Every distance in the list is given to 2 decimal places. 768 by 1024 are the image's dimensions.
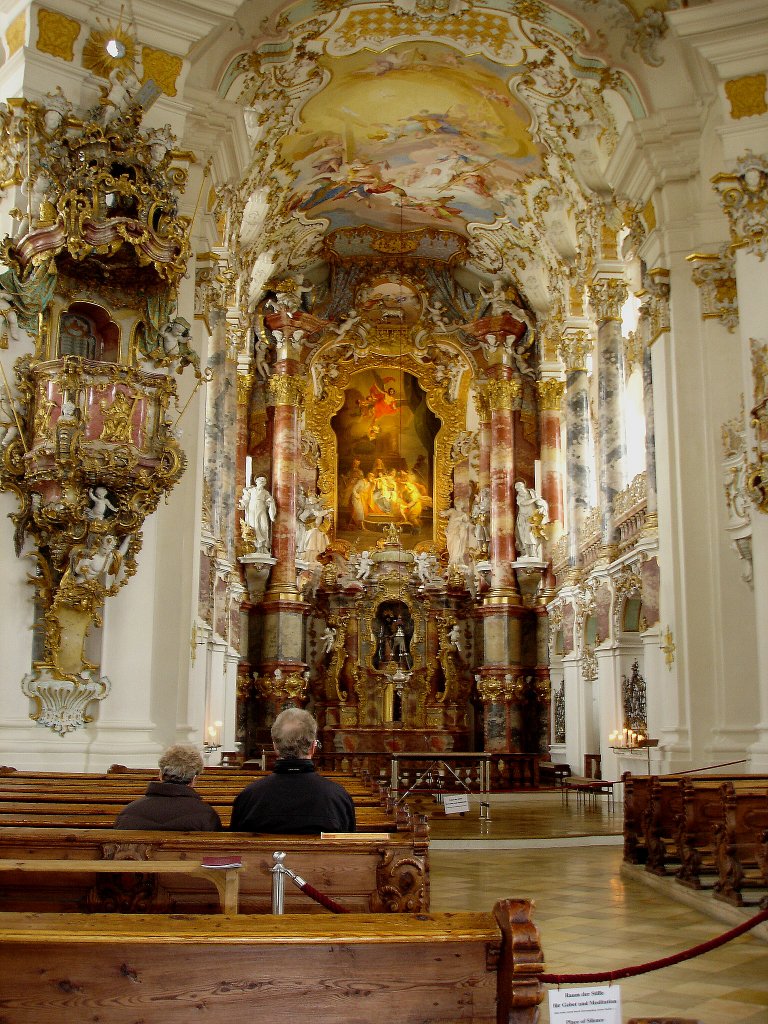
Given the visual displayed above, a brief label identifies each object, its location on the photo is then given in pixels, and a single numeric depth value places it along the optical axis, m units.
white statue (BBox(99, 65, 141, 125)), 9.67
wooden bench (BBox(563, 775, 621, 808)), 15.48
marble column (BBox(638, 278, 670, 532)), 13.50
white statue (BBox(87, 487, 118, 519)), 9.20
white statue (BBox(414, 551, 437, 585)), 23.36
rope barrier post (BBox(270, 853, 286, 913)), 3.56
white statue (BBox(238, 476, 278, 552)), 22.02
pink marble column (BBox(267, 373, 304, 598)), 22.20
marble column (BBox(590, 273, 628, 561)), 17.53
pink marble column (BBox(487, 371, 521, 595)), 22.64
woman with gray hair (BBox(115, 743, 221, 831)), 4.47
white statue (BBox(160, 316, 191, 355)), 9.86
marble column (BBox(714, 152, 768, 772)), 9.91
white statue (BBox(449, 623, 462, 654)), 23.14
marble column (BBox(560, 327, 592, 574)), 20.66
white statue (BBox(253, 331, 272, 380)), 23.42
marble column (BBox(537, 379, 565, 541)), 22.92
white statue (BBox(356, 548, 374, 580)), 23.27
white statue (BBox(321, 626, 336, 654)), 22.86
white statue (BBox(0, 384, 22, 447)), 9.12
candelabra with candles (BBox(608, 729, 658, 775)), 14.97
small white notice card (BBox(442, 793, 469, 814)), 11.84
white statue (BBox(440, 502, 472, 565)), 23.94
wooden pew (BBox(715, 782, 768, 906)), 7.05
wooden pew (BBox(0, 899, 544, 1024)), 2.37
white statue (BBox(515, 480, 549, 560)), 22.58
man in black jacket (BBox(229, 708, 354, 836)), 4.46
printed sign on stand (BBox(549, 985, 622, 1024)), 2.65
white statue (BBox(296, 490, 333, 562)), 23.14
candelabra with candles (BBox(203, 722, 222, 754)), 16.21
